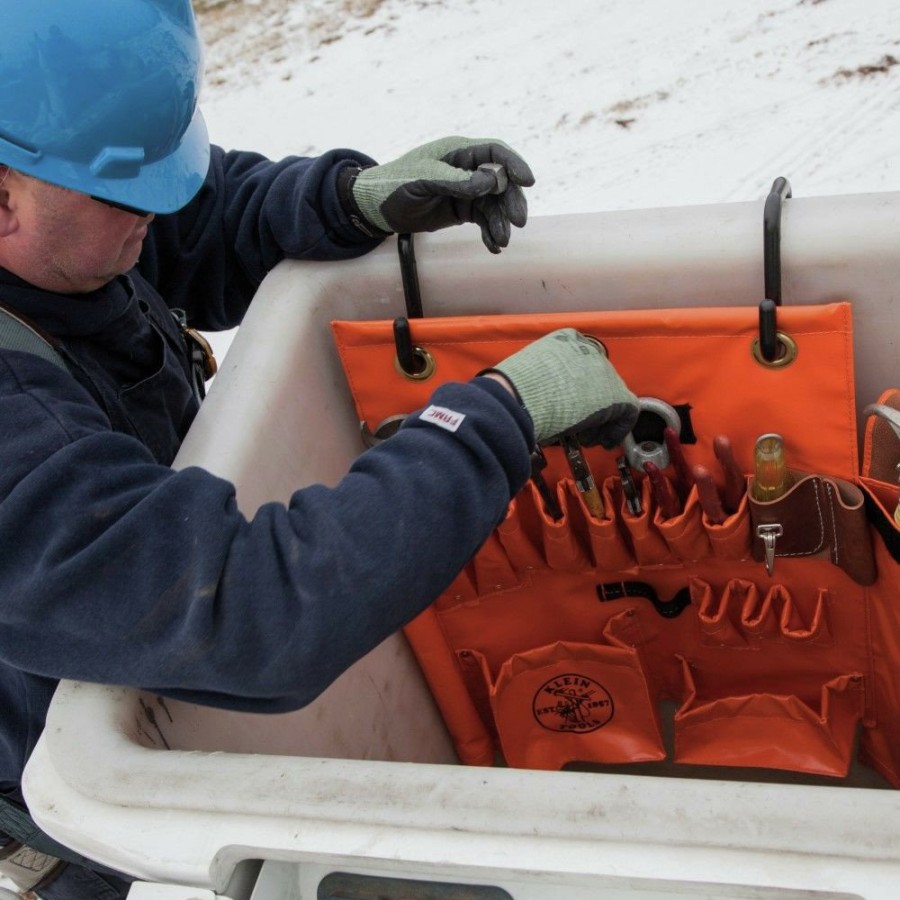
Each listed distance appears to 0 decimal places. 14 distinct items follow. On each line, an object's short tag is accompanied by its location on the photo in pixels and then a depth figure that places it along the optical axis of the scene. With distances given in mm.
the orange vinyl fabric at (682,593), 1051
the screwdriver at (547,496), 1163
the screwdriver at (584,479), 1096
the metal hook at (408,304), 1121
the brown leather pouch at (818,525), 1050
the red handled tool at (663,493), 1100
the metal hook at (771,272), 984
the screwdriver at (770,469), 1050
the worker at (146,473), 743
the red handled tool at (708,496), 1069
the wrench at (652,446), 1091
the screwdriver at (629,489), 1133
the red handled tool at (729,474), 1061
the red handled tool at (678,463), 1081
